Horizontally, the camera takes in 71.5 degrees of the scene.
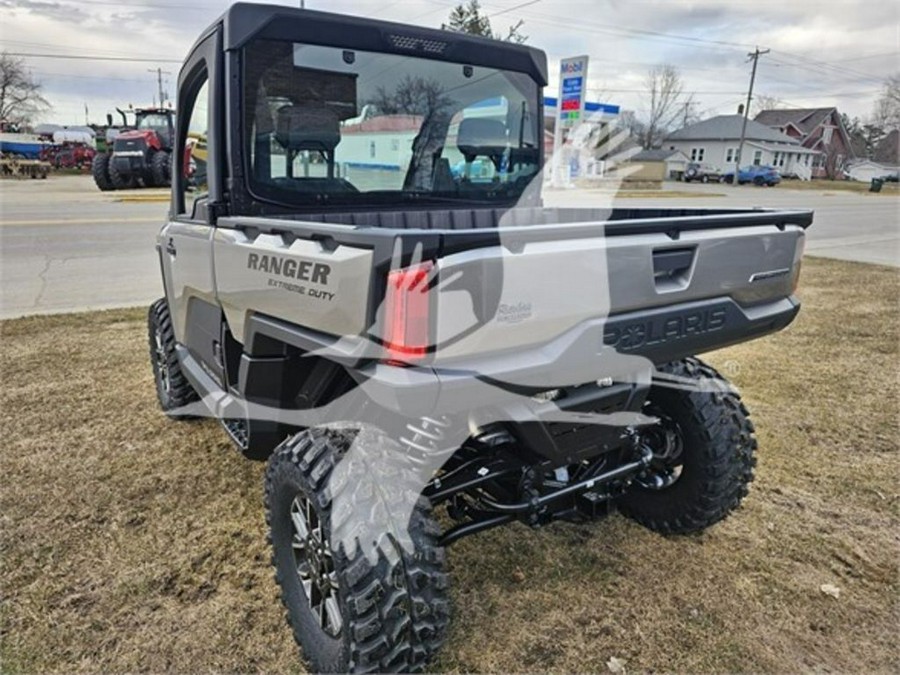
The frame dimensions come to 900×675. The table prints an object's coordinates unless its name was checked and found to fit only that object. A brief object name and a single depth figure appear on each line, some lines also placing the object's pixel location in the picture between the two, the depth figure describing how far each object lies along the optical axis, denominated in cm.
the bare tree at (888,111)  7740
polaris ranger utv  179
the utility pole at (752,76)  5606
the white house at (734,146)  6806
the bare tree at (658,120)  6862
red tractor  1706
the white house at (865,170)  8190
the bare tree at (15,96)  5550
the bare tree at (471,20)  4322
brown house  7962
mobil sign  2838
